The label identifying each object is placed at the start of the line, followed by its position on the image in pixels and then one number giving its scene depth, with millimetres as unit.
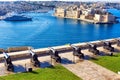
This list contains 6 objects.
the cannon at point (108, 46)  30297
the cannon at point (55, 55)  25641
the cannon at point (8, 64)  23125
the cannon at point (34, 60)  24288
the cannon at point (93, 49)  28750
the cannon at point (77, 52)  27156
